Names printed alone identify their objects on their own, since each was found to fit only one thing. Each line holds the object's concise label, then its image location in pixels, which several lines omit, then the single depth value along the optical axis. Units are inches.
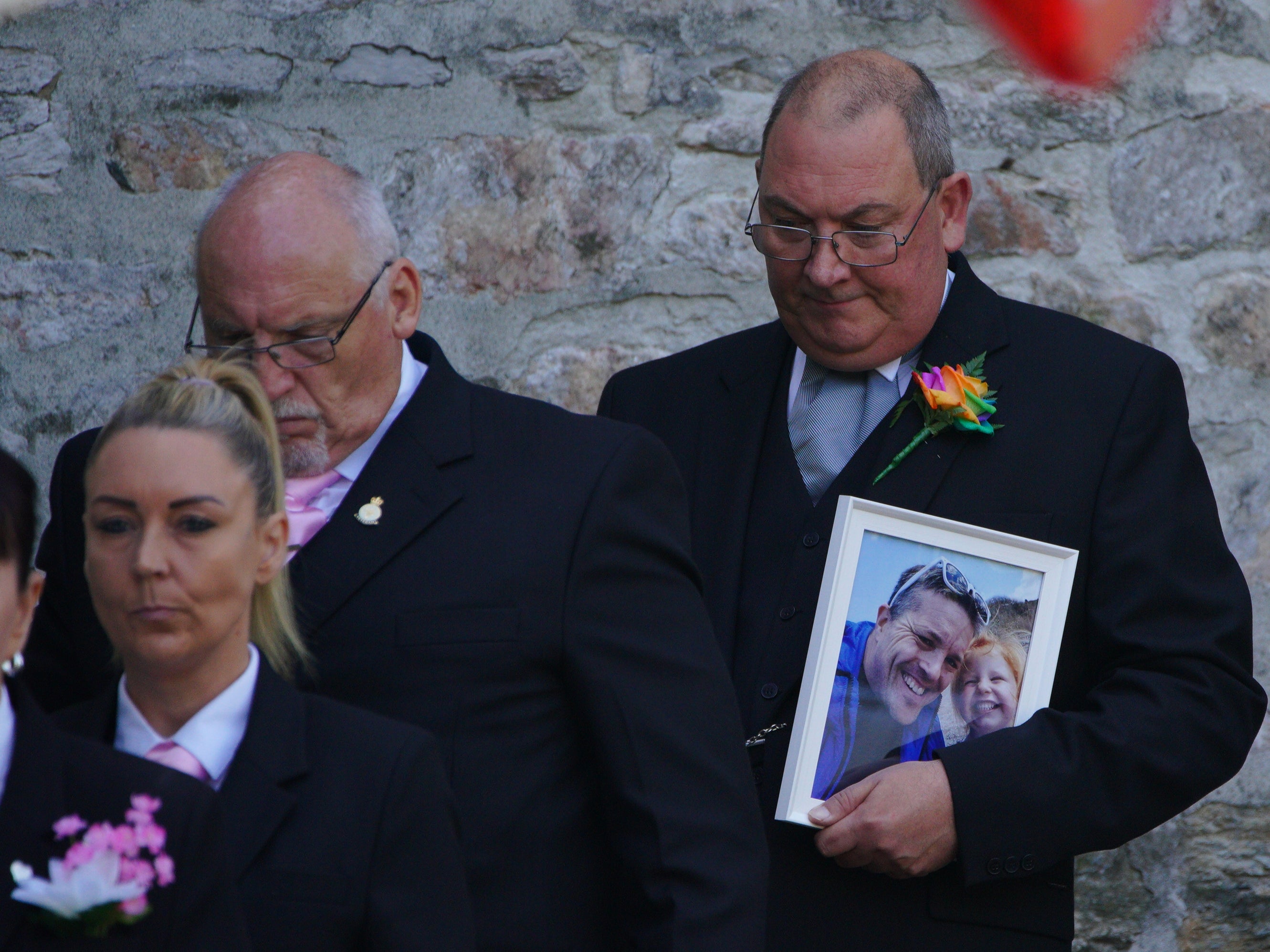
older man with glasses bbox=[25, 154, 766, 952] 340.8
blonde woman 334.3
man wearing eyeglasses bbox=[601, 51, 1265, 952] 346.3
